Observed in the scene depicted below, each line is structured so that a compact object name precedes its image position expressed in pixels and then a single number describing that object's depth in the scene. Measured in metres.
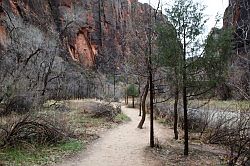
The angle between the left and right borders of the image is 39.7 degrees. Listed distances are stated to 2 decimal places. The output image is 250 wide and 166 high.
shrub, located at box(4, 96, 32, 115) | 18.84
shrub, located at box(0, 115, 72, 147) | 13.30
